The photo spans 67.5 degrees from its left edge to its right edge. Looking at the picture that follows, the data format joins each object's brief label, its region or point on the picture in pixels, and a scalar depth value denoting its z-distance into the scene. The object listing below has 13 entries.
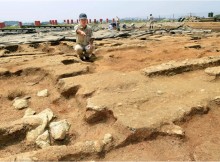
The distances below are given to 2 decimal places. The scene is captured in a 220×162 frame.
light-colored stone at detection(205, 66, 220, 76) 2.45
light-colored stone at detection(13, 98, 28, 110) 2.25
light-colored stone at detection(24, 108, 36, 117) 2.06
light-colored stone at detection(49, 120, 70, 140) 1.67
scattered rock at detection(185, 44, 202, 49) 4.55
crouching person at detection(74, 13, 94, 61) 3.74
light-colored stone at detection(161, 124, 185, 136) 1.55
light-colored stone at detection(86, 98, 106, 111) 1.82
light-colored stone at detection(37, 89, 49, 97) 2.48
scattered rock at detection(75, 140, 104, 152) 1.43
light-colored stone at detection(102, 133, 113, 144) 1.49
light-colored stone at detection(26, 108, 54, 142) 1.70
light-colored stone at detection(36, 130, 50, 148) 1.59
